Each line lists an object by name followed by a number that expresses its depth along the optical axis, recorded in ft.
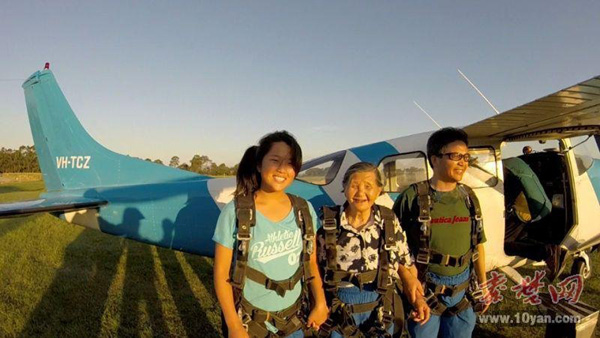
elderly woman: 7.32
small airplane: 13.58
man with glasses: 8.30
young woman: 6.01
